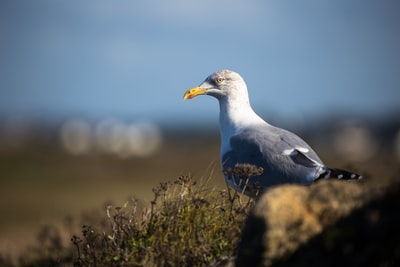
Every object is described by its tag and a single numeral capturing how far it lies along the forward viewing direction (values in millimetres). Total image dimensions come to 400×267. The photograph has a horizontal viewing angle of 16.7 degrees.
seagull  12508
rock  8437
